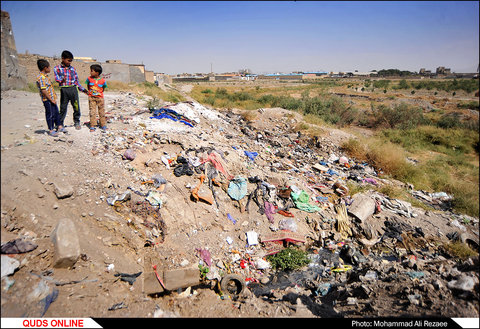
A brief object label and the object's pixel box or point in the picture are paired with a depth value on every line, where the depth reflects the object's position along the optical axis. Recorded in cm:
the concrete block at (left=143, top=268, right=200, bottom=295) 293
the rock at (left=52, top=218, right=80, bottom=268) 248
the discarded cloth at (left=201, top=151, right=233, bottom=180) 501
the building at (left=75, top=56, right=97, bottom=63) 2102
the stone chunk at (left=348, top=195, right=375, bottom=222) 494
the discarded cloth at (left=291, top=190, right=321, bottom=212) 497
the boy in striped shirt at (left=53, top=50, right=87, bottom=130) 398
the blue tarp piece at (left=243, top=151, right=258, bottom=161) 657
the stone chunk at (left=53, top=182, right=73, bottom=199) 301
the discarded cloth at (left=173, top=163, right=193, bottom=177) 450
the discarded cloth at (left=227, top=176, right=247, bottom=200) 470
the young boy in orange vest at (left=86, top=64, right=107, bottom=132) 449
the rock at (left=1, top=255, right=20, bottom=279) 205
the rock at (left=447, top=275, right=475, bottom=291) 222
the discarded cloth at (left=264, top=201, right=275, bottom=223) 458
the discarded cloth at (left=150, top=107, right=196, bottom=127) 723
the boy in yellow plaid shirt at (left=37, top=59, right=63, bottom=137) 367
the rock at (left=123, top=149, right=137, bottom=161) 432
